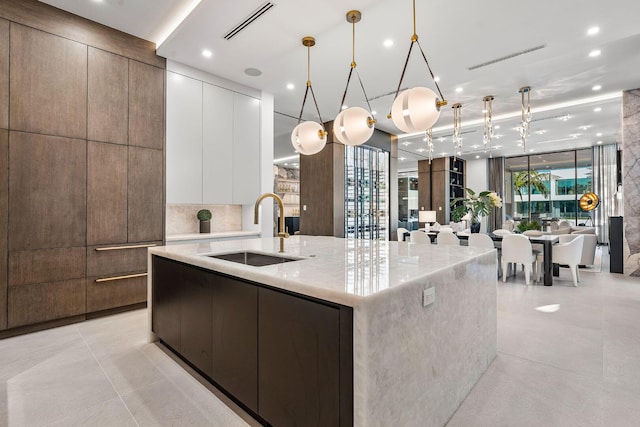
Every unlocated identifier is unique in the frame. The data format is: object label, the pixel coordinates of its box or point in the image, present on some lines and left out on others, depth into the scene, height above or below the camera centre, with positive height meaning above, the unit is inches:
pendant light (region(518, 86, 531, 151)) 213.5 +67.9
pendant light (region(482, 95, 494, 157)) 229.9 +77.5
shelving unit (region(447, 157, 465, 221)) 476.4 +56.0
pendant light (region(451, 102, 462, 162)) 234.7 +79.0
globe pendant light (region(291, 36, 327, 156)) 129.8 +32.1
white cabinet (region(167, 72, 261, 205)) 167.0 +41.2
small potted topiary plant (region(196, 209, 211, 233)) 181.3 -2.6
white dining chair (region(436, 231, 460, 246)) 216.2 -16.4
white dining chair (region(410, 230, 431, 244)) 230.5 -16.6
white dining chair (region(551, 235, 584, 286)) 193.2 -24.6
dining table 195.0 -23.7
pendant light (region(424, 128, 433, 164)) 235.3 +56.4
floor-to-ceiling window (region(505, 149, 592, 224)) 422.6 +41.2
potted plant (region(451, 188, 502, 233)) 251.6 +9.3
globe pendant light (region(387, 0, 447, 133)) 92.9 +31.6
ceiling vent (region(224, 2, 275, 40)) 121.8 +81.1
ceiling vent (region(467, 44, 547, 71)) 156.3 +82.4
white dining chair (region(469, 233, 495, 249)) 204.5 -17.0
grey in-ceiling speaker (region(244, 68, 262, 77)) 176.4 +81.5
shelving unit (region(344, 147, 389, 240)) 288.7 +21.1
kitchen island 47.4 -22.0
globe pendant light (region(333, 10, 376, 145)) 115.6 +33.1
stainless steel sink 92.3 -13.1
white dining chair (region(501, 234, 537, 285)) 193.6 -23.2
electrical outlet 58.1 -15.3
